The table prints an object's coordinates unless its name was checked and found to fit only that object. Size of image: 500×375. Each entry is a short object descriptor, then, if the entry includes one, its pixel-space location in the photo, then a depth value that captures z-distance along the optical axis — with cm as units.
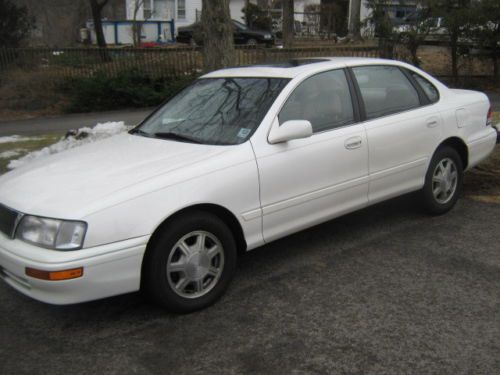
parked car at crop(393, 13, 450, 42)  1468
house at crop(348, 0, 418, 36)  1536
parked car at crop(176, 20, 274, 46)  2909
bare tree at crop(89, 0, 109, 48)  2153
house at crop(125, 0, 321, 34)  3925
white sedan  332
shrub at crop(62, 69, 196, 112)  1498
